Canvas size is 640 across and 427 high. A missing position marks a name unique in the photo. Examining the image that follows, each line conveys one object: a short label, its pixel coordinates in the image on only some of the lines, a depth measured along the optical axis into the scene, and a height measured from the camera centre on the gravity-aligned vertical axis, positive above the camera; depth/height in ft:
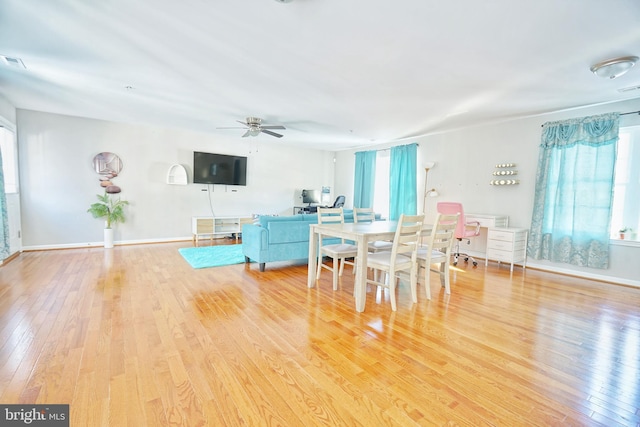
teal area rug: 14.52 -3.52
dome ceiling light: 8.63 +4.48
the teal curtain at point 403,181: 21.04 +1.53
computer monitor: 27.27 +0.13
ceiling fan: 15.87 +3.96
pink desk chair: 15.19 -1.32
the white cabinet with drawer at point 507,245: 14.47 -2.13
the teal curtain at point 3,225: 12.58 -1.75
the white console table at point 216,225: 20.66 -2.36
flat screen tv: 21.53 +2.04
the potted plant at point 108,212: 17.63 -1.35
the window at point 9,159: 14.66 +1.52
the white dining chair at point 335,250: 11.07 -2.07
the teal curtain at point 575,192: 12.87 +0.72
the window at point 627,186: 12.44 +1.02
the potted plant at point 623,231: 12.61 -0.99
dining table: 9.07 -1.27
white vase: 17.99 -3.03
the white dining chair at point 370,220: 12.42 -1.09
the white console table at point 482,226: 15.66 -1.24
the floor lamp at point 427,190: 19.65 +0.84
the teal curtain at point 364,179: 24.85 +1.86
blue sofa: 13.23 -2.02
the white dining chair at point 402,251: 9.11 -1.75
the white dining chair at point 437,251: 10.03 -1.76
